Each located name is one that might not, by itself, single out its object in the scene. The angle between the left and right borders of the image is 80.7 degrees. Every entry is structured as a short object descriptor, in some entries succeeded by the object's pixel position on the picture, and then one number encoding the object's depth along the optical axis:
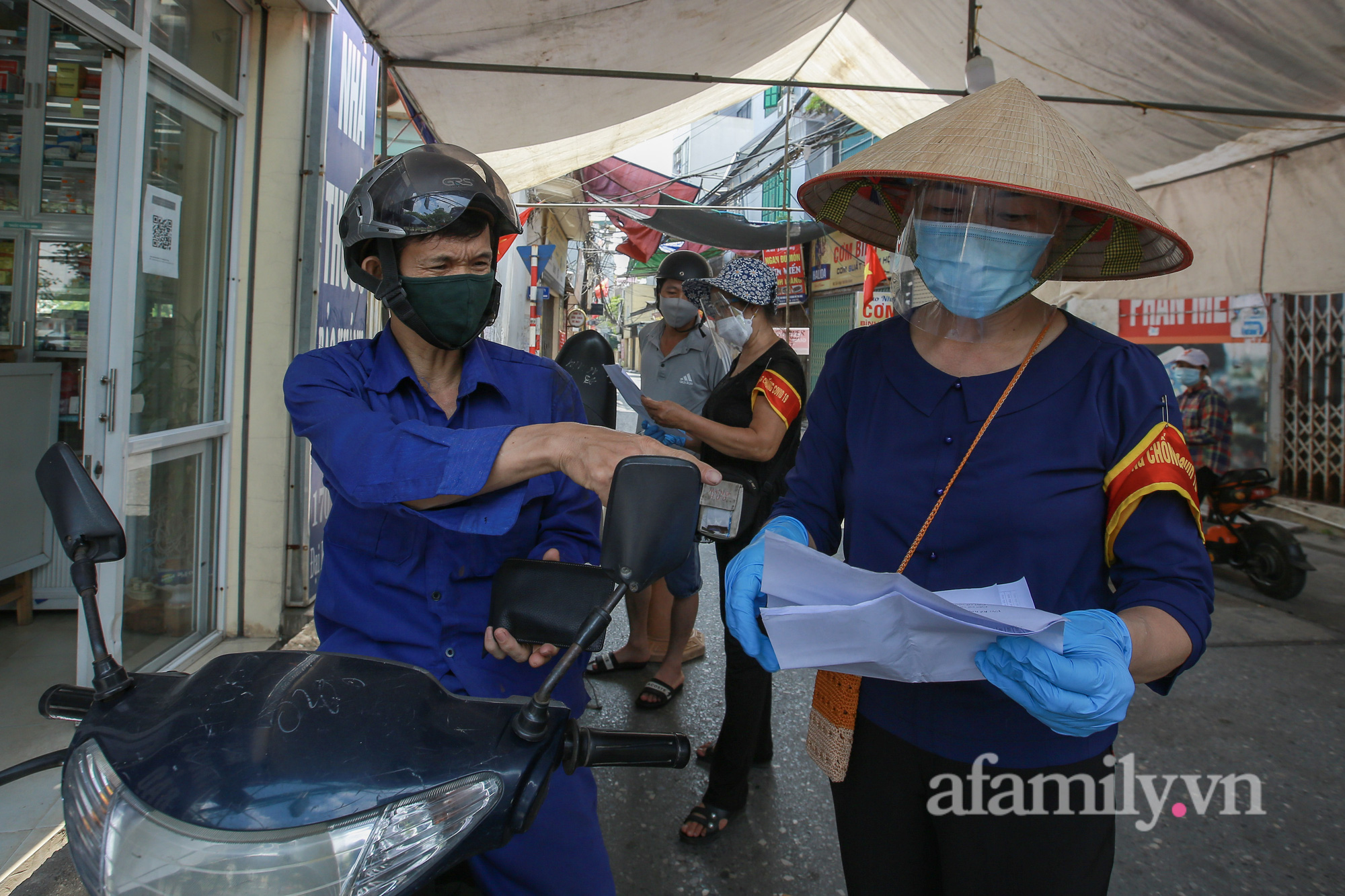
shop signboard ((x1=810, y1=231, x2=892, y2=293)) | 15.22
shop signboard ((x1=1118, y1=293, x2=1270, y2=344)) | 9.27
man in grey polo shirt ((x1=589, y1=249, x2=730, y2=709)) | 3.76
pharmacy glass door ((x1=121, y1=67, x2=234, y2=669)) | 3.28
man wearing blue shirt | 1.17
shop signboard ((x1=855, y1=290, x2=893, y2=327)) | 11.83
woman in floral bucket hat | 2.64
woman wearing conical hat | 1.22
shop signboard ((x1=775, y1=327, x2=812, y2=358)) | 10.73
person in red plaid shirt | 6.56
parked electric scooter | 5.56
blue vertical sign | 4.09
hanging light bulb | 3.31
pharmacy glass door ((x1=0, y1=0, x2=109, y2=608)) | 4.00
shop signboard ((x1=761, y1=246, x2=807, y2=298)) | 16.80
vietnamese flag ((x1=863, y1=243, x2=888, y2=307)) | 8.99
